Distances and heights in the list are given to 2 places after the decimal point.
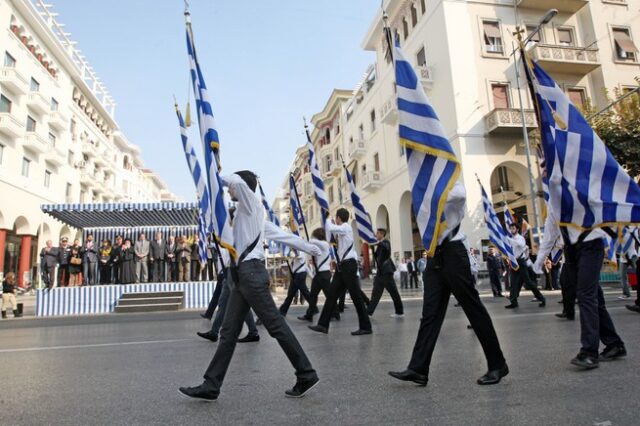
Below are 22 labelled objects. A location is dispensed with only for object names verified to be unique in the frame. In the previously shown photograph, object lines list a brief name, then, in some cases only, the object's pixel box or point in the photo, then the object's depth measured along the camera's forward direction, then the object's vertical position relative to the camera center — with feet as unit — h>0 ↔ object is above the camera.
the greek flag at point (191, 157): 22.99 +8.84
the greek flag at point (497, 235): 34.19 +2.75
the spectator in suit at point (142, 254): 55.16 +4.43
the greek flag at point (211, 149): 13.34 +4.71
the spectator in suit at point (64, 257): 52.54 +4.47
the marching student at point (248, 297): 11.66 -0.38
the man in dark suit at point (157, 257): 56.08 +4.03
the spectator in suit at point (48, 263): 51.79 +3.89
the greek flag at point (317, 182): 32.85 +7.92
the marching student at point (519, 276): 33.09 -0.75
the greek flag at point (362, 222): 30.71 +3.80
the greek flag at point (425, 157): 13.21 +3.62
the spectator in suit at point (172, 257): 57.06 +4.02
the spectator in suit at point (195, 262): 59.16 +3.32
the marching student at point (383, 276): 29.81 -0.08
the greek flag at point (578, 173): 14.61 +3.03
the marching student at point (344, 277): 22.90 +0.01
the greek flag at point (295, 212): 40.88 +6.24
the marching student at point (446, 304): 12.19 -0.97
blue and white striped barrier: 45.06 -0.40
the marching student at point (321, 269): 27.22 +0.60
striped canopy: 50.52 +9.50
